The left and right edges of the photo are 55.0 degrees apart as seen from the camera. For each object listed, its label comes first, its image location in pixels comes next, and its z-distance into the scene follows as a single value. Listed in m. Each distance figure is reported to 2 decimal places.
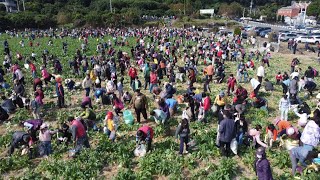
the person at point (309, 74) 17.23
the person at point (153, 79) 15.85
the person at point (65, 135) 10.52
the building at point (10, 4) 96.00
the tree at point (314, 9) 93.68
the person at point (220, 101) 12.43
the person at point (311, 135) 8.38
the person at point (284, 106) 11.74
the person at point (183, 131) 9.33
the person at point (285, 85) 15.66
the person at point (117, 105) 12.85
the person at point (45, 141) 9.39
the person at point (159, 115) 11.80
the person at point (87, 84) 14.79
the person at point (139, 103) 11.93
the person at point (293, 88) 14.12
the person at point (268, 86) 17.36
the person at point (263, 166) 6.96
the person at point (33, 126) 10.31
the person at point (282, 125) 9.97
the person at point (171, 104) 12.83
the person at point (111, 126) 10.46
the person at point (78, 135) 9.24
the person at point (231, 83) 15.80
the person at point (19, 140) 9.49
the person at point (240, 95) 13.04
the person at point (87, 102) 12.85
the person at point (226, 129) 8.73
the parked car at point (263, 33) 47.28
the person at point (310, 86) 16.31
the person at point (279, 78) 18.81
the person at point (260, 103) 13.91
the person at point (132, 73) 17.20
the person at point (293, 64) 21.55
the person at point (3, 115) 12.62
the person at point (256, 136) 9.77
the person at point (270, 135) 10.02
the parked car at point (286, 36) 42.08
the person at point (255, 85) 14.68
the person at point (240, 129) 9.83
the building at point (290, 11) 96.44
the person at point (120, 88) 15.05
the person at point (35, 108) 12.26
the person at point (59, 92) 13.98
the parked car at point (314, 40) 38.62
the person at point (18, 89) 14.08
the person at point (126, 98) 14.57
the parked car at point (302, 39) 39.29
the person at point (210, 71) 18.34
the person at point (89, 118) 11.50
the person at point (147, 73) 16.78
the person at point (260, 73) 16.87
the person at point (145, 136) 9.49
